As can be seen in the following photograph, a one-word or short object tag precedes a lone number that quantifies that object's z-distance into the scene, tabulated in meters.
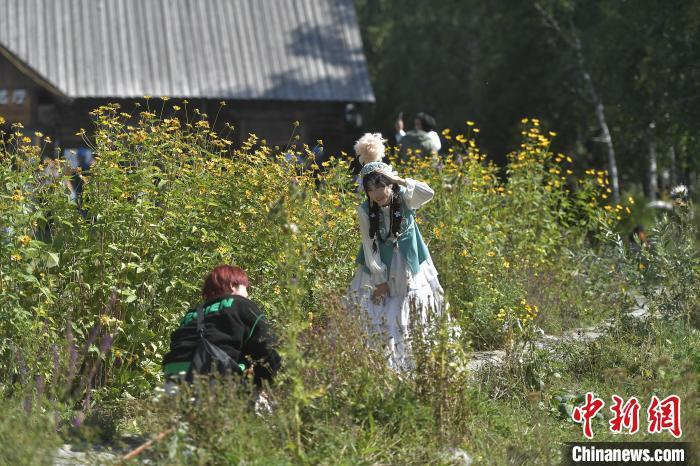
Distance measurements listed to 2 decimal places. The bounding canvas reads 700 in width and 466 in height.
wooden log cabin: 39.66
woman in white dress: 12.98
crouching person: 10.11
